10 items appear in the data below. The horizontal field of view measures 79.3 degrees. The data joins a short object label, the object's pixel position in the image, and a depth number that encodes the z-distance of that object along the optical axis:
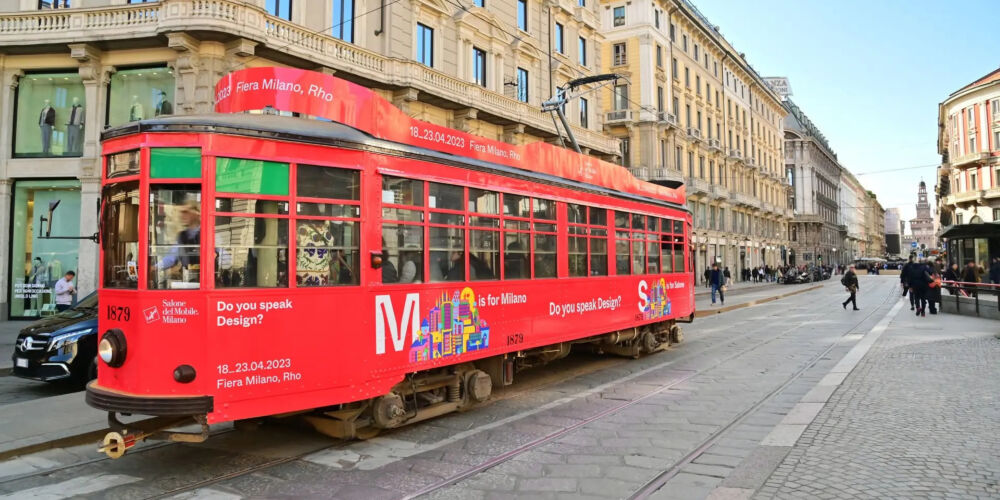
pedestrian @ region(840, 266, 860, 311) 21.31
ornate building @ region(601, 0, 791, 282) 40.44
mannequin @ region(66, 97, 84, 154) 17.08
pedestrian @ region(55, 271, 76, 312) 13.60
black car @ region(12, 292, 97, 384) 8.26
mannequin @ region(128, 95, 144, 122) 16.58
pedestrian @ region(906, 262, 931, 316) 18.80
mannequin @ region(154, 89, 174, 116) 16.41
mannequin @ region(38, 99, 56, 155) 17.06
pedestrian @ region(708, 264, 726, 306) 24.89
